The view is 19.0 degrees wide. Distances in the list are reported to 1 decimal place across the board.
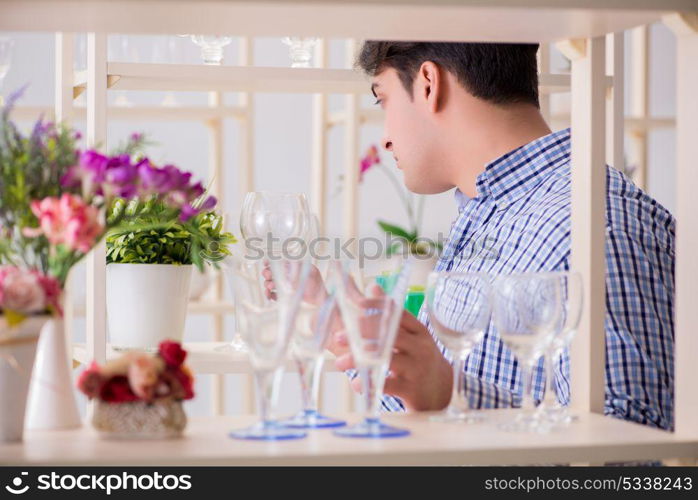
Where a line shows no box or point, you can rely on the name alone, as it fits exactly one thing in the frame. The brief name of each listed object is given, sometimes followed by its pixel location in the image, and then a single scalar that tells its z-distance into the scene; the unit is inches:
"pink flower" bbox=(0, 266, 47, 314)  76.9
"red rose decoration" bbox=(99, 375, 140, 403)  79.7
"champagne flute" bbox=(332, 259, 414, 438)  80.2
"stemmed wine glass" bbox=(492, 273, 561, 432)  82.9
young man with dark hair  95.1
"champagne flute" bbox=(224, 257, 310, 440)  79.2
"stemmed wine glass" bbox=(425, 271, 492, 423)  83.3
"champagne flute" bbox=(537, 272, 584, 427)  84.0
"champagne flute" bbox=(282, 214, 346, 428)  80.7
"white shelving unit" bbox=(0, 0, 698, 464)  78.7
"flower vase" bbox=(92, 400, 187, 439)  79.8
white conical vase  82.0
